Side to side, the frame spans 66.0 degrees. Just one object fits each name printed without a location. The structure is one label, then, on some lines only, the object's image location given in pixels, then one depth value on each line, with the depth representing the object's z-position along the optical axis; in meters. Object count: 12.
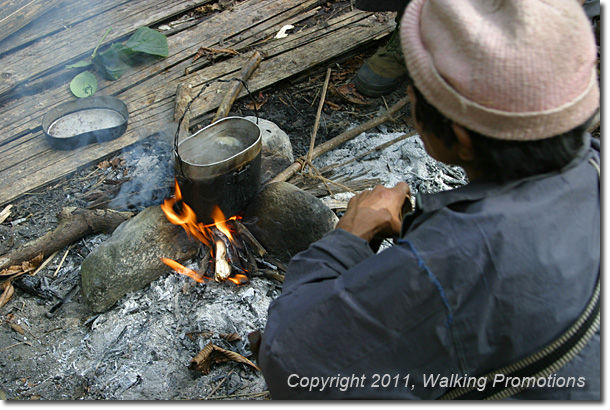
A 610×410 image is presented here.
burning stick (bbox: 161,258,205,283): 3.03
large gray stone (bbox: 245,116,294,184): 3.67
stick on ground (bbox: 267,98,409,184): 3.55
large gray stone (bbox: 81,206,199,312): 2.88
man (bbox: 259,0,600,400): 1.31
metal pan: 3.96
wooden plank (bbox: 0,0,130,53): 4.88
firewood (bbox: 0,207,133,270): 3.19
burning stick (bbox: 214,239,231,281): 2.99
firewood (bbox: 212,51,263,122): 4.13
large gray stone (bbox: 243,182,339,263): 3.05
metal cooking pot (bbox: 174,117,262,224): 2.71
